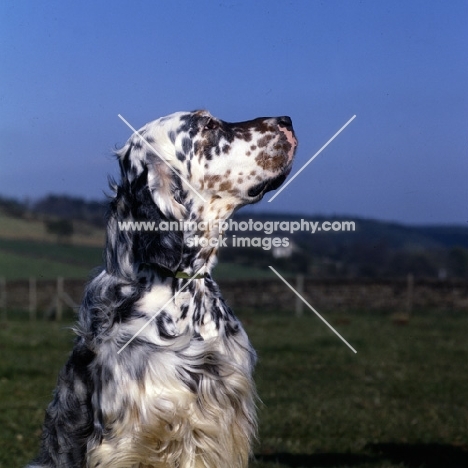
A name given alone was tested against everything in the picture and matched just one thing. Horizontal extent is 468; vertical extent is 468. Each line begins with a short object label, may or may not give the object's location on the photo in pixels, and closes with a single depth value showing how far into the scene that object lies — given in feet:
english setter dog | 14.85
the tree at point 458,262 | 98.48
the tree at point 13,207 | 138.51
